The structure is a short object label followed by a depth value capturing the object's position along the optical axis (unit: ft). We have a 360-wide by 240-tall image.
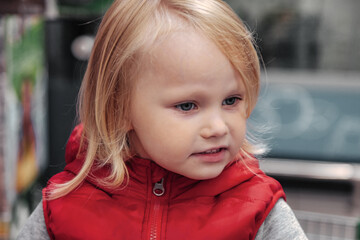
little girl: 3.59
